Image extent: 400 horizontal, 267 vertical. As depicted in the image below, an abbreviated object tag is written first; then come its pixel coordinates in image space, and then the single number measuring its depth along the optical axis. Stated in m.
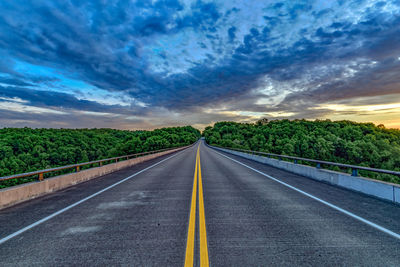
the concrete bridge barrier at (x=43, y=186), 6.43
